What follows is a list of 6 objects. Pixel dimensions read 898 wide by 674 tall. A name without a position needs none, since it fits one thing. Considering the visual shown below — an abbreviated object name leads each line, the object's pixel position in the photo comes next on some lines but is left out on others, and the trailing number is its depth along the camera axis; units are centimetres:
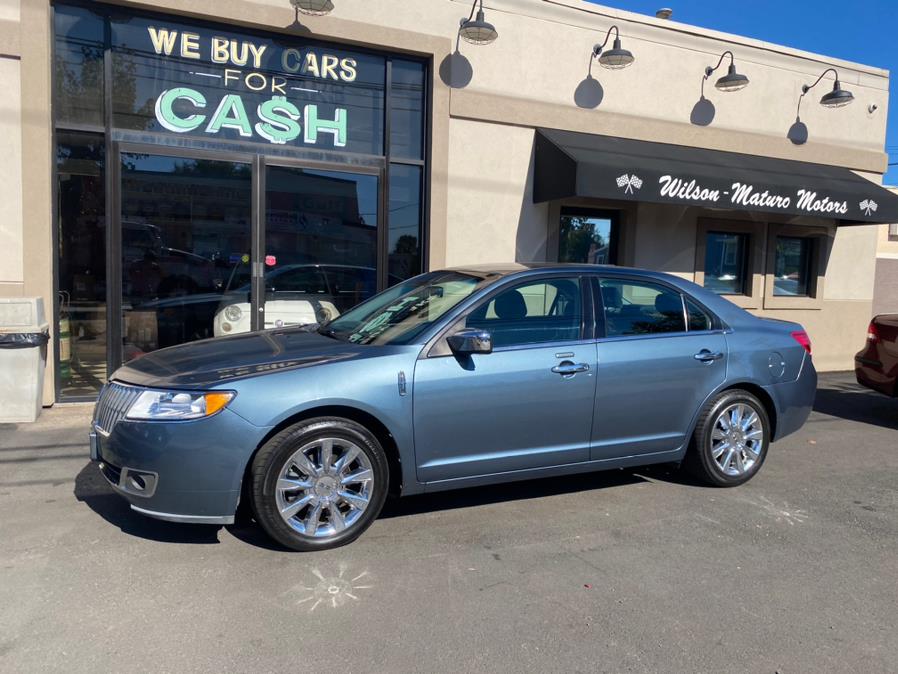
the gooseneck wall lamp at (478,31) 812
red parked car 737
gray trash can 663
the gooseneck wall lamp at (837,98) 1029
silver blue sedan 373
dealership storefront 742
